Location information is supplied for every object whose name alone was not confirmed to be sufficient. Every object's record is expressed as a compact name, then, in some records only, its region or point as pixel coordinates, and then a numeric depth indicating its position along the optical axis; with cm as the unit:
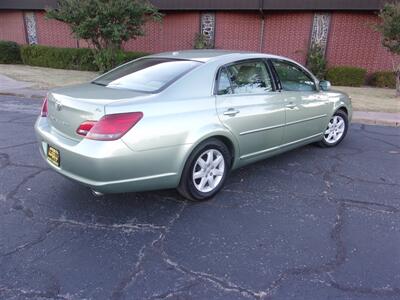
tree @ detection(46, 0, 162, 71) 1069
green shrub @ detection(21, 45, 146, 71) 1584
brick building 1338
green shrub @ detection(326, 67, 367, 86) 1284
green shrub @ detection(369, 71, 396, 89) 1288
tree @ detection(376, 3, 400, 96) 957
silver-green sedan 278
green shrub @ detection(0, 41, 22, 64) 1714
